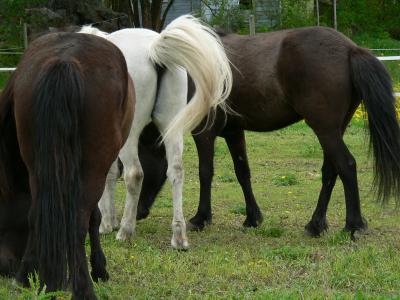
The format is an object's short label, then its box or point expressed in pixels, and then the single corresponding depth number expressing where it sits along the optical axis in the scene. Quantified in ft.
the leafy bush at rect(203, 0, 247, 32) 86.99
